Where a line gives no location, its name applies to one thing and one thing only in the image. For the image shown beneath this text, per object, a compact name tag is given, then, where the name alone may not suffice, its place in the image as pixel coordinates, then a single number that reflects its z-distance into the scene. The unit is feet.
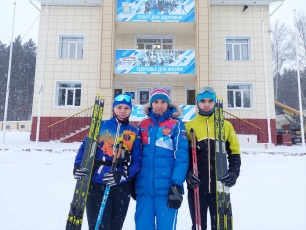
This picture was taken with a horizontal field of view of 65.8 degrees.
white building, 44.01
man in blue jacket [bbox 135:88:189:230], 7.45
